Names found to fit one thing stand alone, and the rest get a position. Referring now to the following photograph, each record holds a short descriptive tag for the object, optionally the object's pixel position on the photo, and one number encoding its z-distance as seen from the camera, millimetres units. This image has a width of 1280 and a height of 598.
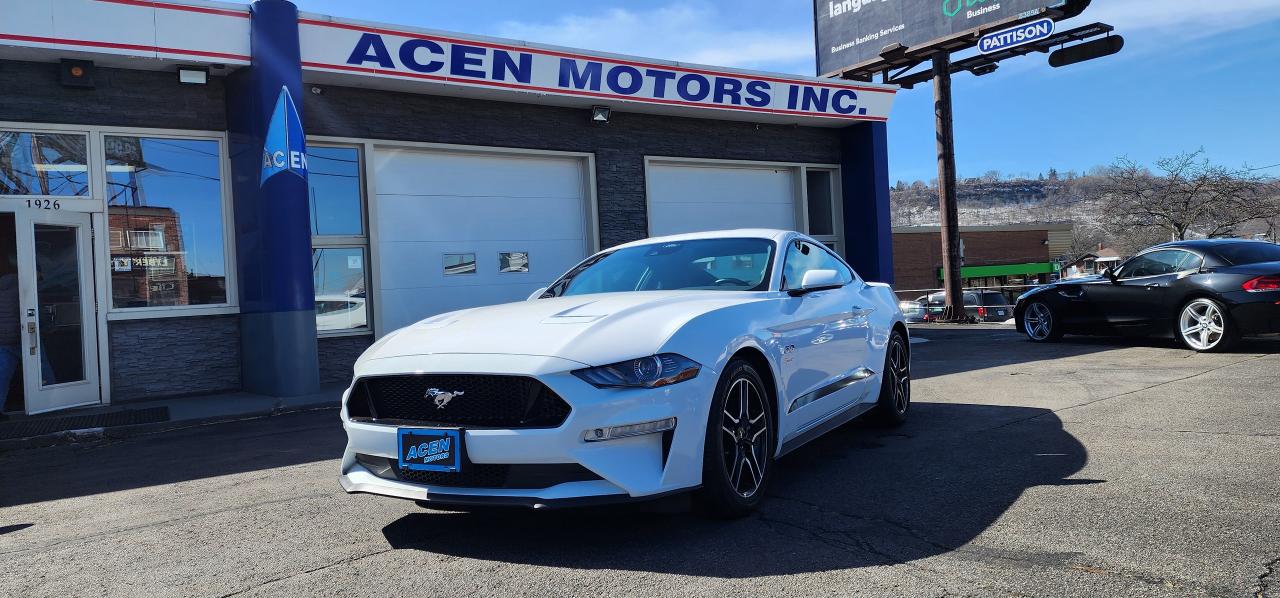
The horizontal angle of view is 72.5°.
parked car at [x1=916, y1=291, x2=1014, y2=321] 23703
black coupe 9750
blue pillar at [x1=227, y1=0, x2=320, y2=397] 9414
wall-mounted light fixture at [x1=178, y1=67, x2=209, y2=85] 9711
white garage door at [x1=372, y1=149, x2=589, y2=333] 11508
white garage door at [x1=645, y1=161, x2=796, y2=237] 14031
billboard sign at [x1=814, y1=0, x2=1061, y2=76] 16812
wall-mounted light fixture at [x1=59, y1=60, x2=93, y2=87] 9219
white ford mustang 3539
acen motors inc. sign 10383
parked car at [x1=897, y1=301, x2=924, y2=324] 24578
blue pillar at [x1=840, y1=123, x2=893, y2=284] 15812
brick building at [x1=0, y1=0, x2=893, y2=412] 9219
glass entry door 8672
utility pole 18703
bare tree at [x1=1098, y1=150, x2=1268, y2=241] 37875
